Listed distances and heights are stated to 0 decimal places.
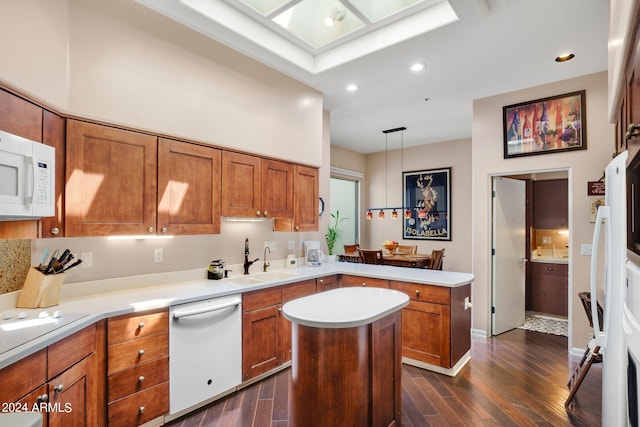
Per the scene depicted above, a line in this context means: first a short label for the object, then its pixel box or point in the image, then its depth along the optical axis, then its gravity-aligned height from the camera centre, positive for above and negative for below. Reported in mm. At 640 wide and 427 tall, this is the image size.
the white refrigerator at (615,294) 1440 -362
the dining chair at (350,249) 6302 -603
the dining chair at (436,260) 4750 -619
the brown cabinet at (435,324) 2996 -1023
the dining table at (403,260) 4996 -671
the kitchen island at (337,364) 1773 -831
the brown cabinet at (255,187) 2979 +314
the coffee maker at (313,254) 4066 -454
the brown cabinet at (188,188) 2535 +250
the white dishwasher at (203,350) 2314 -1011
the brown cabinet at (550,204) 5043 +233
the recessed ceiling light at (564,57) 3110 +1585
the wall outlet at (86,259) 2398 -310
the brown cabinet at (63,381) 1393 -800
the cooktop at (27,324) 1465 -556
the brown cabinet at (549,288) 4828 -1074
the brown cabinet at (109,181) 2104 +261
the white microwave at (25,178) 1516 +201
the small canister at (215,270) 3111 -505
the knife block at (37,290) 2002 -455
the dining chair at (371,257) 4914 -592
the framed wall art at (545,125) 3568 +1084
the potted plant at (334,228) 5340 -220
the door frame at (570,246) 3574 -344
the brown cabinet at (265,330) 2770 -1021
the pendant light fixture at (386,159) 5684 +1337
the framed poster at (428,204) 6383 +303
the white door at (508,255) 4176 -495
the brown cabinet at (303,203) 3633 +179
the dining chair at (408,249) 6242 -614
